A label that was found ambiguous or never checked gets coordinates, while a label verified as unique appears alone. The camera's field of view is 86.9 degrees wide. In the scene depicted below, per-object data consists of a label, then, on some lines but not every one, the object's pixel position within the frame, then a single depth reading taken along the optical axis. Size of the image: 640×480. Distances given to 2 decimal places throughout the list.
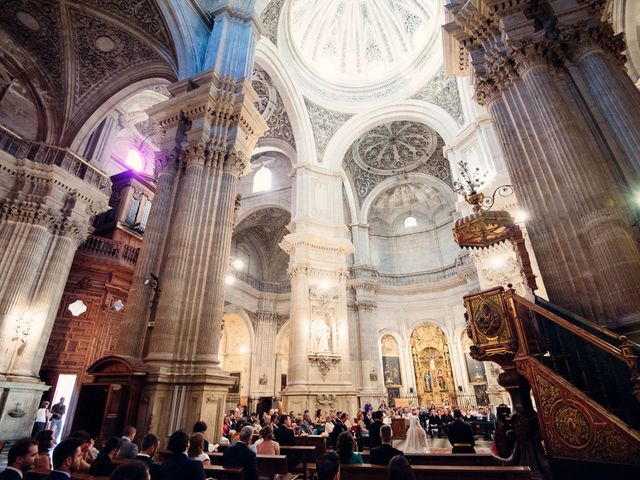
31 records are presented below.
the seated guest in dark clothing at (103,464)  3.12
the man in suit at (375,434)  6.16
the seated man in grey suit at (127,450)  3.51
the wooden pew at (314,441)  6.43
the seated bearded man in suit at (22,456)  2.26
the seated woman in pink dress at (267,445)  4.70
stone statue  12.27
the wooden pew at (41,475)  2.44
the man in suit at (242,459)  3.27
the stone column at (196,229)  5.52
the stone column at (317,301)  11.62
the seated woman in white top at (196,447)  3.54
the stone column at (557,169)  4.07
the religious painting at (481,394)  16.59
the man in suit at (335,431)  7.31
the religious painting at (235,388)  18.51
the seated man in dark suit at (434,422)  12.67
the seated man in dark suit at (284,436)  5.86
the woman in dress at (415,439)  6.59
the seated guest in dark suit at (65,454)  2.38
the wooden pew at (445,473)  2.76
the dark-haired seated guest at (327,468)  2.44
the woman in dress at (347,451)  3.51
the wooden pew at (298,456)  5.41
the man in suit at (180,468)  2.44
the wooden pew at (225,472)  3.17
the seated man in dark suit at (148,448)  3.15
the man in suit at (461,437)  5.38
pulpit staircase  2.83
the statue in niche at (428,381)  18.16
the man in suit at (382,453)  3.49
